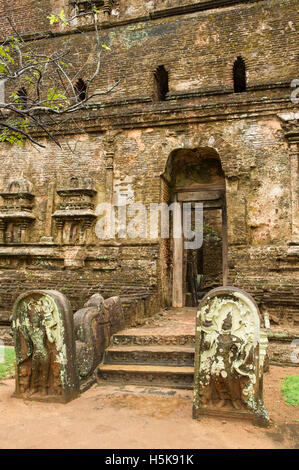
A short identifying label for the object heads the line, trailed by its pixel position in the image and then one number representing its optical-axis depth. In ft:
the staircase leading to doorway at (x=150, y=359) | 14.66
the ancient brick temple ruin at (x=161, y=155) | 26.50
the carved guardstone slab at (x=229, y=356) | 10.97
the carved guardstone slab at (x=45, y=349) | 12.67
